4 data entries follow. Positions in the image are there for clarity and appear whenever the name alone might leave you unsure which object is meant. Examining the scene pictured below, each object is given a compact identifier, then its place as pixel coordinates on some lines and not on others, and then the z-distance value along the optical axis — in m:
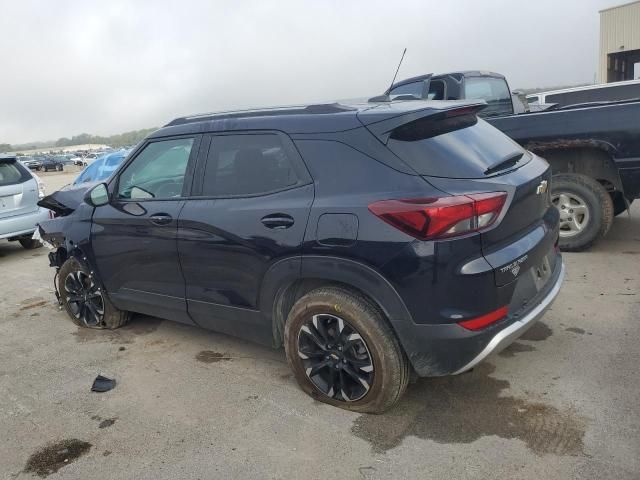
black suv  2.76
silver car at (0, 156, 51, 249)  7.95
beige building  26.47
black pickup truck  5.39
